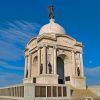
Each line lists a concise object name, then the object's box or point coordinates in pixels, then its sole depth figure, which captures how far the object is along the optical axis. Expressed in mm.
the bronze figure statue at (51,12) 50406
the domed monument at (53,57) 41469
